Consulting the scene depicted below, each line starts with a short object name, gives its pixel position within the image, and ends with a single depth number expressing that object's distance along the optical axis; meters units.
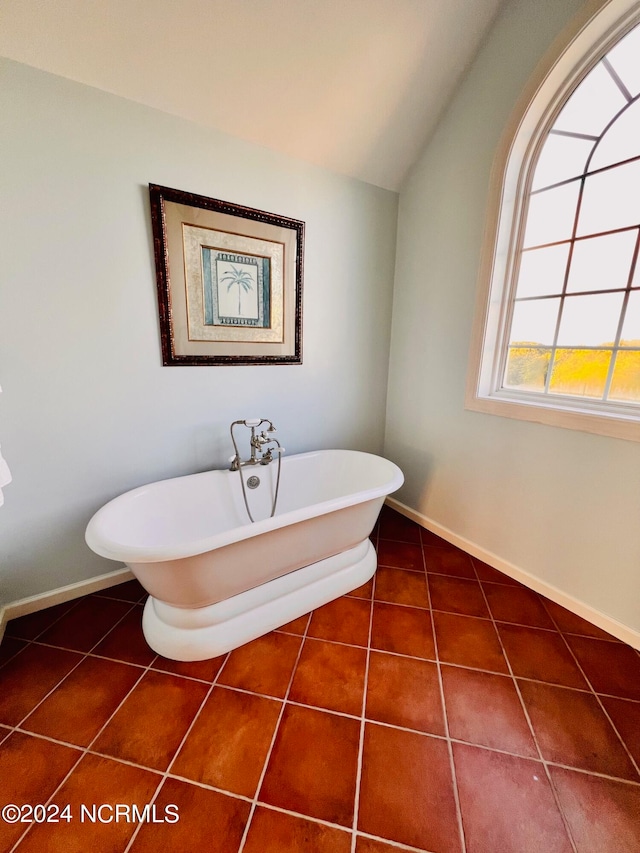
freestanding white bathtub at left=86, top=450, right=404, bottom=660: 1.19
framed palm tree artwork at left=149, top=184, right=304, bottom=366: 1.56
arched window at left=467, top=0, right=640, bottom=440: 1.39
